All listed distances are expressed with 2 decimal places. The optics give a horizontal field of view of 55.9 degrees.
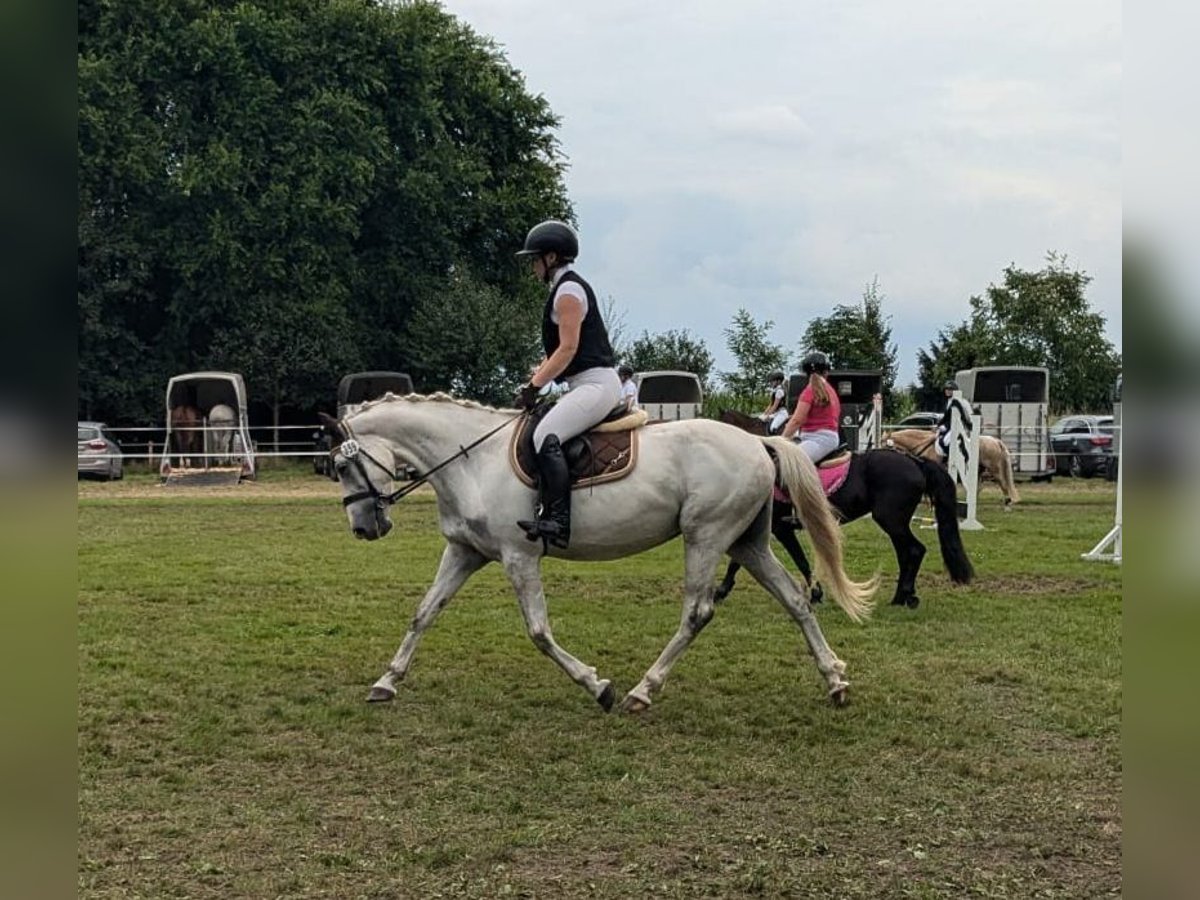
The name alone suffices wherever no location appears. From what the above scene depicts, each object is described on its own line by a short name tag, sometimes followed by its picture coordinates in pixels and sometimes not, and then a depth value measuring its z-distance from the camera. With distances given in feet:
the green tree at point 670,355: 153.99
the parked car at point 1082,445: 98.84
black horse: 34.58
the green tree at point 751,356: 145.28
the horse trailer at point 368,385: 105.70
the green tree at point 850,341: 162.61
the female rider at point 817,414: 34.60
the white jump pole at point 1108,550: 44.29
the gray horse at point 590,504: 22.59
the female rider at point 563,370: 22.06
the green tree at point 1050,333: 129.70
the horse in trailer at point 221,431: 101.04
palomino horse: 69.31
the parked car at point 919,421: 124.06
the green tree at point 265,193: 111.14
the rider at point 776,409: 51.12
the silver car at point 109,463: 89.86
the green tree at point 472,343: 124.77
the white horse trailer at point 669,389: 112.27
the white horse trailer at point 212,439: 94.79
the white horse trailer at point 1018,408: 102.99
